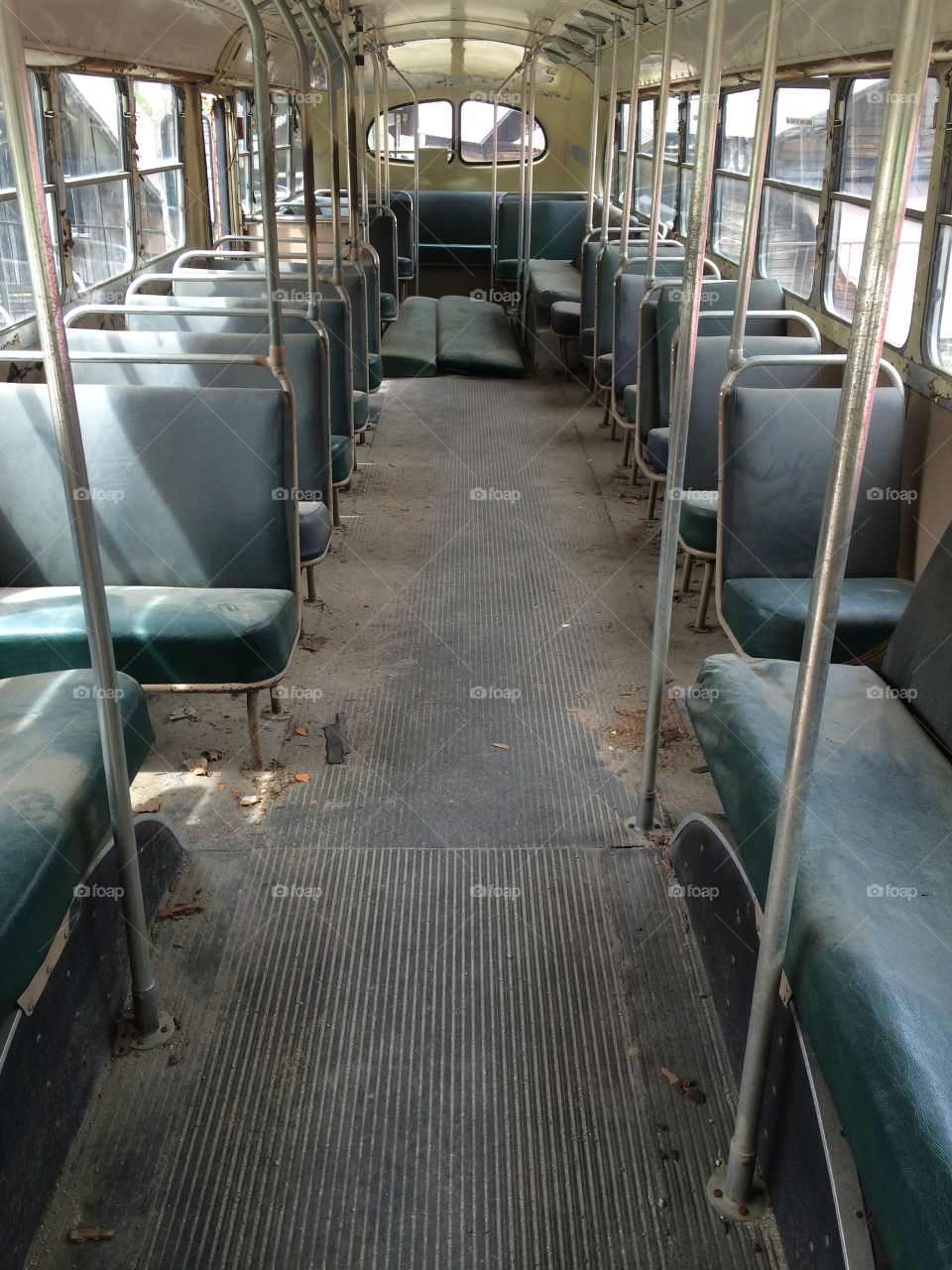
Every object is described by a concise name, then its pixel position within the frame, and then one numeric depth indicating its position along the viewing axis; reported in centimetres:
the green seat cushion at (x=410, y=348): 902
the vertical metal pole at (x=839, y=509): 128
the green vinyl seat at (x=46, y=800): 183
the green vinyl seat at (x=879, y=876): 148
